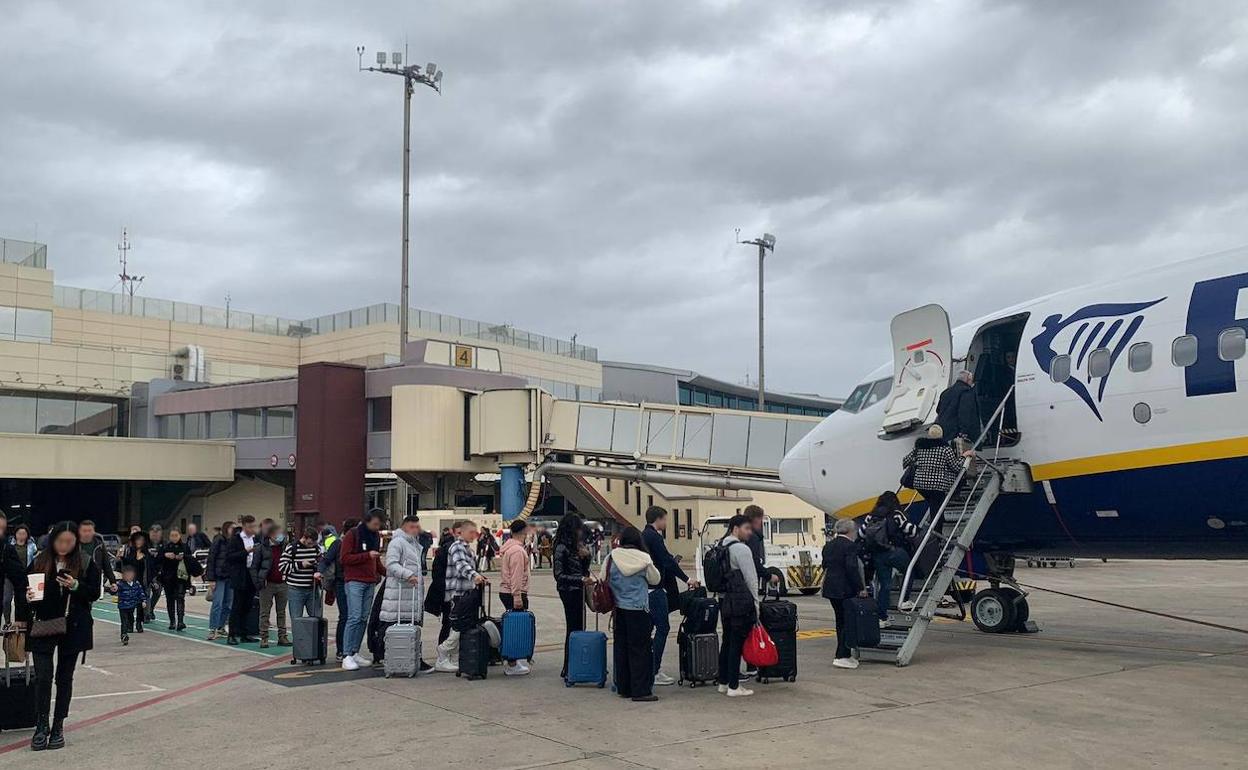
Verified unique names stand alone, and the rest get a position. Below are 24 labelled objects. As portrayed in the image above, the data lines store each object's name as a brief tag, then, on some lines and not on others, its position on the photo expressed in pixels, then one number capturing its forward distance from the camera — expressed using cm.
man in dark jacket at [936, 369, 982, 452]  1290
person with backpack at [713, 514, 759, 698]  1022
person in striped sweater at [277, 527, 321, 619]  1364
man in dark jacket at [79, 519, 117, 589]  927
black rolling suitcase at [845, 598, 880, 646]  1195
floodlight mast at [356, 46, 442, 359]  4556
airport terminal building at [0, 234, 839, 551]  3950
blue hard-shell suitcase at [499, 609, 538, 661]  1166
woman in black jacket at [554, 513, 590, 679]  1141
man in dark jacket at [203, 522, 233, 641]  1561
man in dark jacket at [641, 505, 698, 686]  1105
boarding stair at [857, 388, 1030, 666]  1223
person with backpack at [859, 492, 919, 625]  1347
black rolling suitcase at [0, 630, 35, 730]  894
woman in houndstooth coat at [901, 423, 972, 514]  1287
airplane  1136
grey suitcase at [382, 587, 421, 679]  1171
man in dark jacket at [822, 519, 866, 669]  1173
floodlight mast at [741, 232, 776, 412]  5781
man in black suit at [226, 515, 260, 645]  1520
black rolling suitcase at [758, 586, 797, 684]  1097
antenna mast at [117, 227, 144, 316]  7069
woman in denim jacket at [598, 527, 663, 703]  1016
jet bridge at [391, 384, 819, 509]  3559
